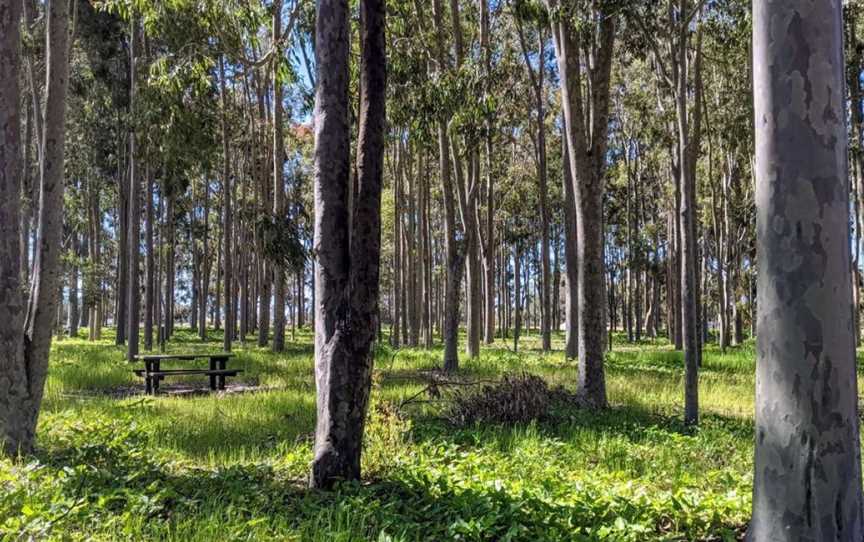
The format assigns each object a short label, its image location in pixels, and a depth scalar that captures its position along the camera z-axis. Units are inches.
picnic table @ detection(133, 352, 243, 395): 406.3
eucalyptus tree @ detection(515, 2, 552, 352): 721.0
